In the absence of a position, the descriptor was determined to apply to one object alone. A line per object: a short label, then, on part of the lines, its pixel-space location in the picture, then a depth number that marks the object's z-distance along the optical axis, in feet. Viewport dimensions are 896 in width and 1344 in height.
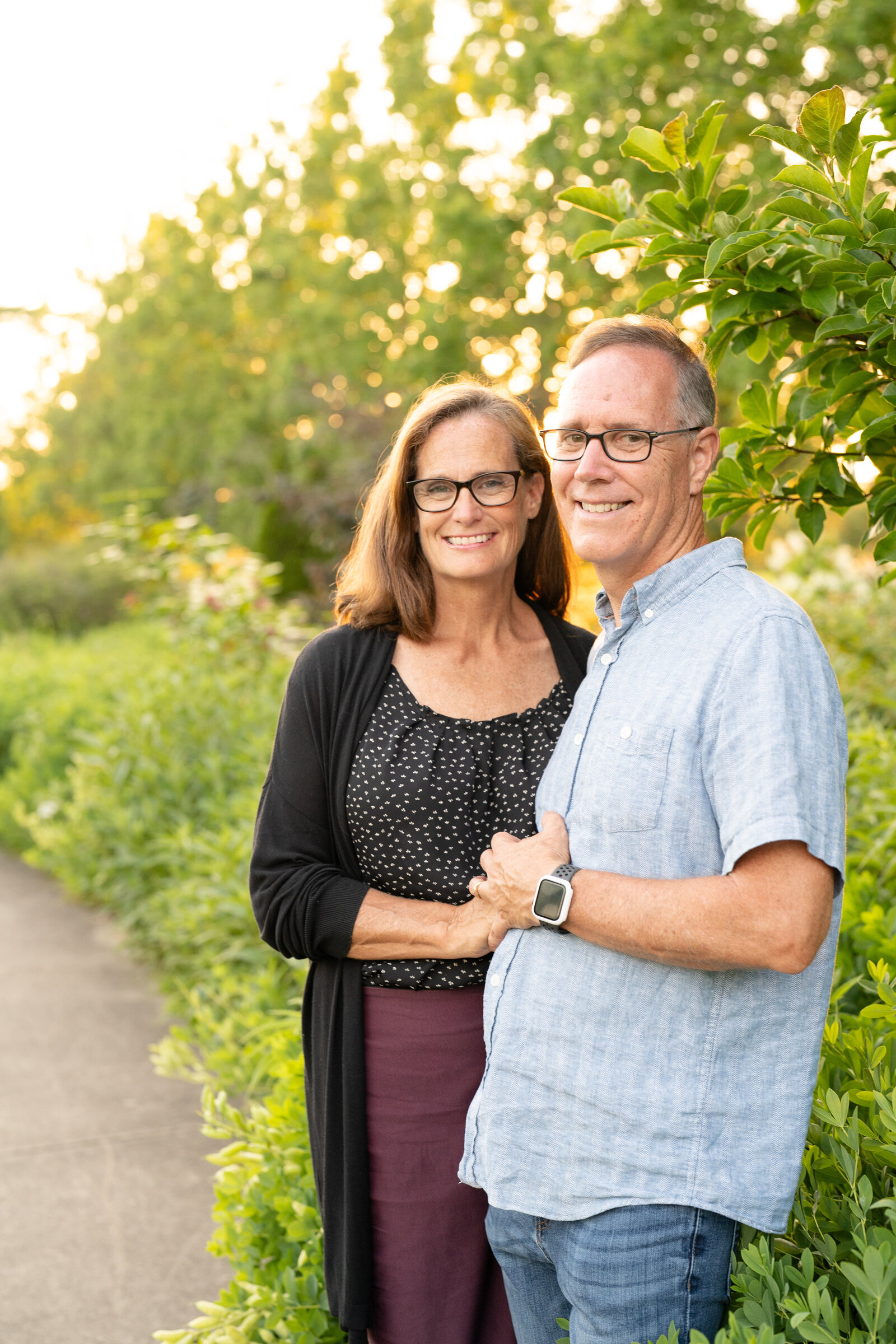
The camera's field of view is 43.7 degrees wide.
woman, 7.58
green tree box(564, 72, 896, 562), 5.45
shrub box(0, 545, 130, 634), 67.72
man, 5.00
